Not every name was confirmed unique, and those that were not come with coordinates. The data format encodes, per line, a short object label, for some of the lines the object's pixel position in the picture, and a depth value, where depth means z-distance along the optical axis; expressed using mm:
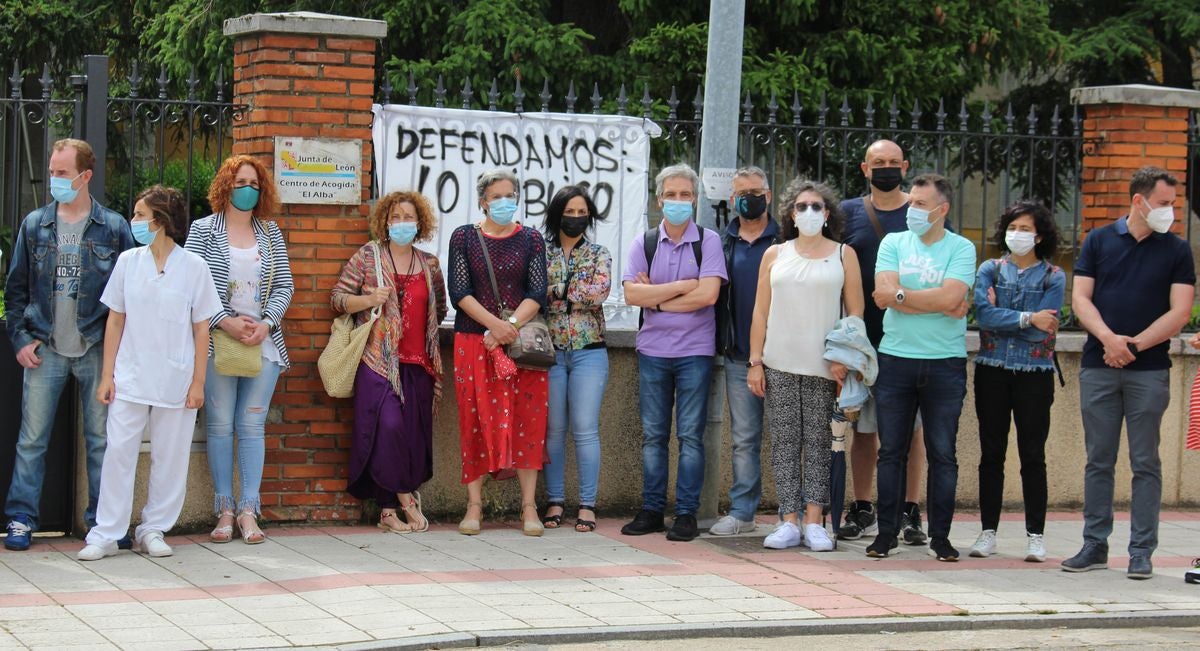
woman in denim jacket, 7785
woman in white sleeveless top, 7887
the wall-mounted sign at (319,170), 8219
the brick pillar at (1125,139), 9766
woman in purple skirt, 8055
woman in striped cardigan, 7691
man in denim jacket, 7410
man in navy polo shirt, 7500
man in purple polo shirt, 8188
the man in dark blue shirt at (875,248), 8086
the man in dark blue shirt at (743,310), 8203
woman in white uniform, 7293
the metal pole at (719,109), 8375
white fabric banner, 8711
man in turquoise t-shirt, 7672
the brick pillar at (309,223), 8219
